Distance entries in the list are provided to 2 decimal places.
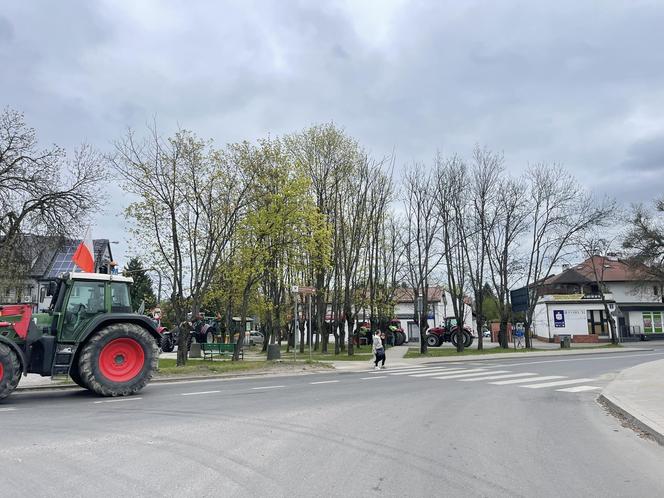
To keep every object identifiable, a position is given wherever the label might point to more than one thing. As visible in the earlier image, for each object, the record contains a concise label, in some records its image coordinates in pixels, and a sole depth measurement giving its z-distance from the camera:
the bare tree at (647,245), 50.53
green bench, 25.75
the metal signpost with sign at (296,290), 20.55
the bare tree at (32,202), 21.33
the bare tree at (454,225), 34.56
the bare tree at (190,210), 20.20
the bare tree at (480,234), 35.66
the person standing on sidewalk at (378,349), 22.00
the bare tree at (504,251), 36.00
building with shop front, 54.00
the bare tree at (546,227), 36.91
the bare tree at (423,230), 34.19
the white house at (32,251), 23.64
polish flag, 15.31
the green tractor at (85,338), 11.24
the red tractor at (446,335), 38.75
